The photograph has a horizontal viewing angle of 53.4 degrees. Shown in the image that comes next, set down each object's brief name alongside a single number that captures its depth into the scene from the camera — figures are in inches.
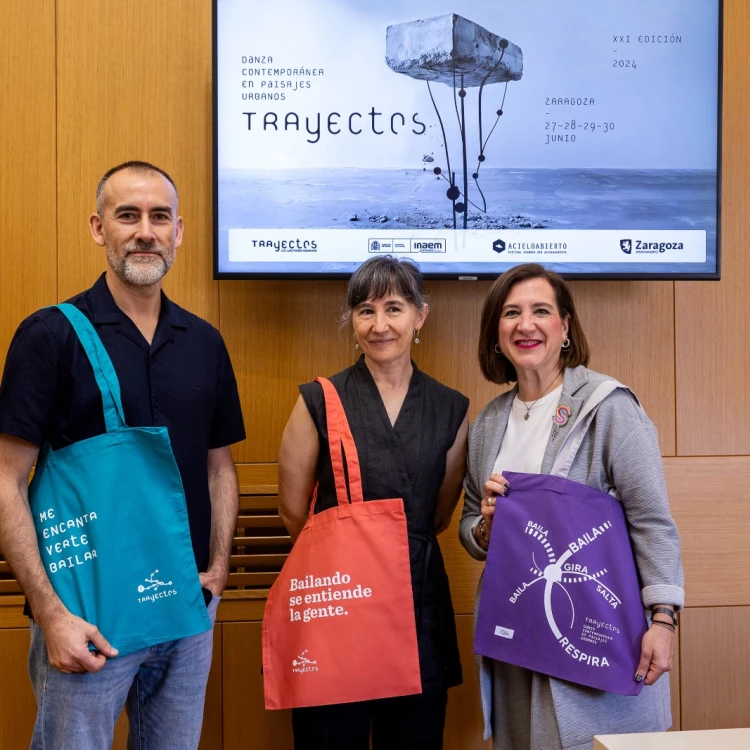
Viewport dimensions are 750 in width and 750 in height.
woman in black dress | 70.5
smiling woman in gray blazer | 61.2
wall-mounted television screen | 92.3
